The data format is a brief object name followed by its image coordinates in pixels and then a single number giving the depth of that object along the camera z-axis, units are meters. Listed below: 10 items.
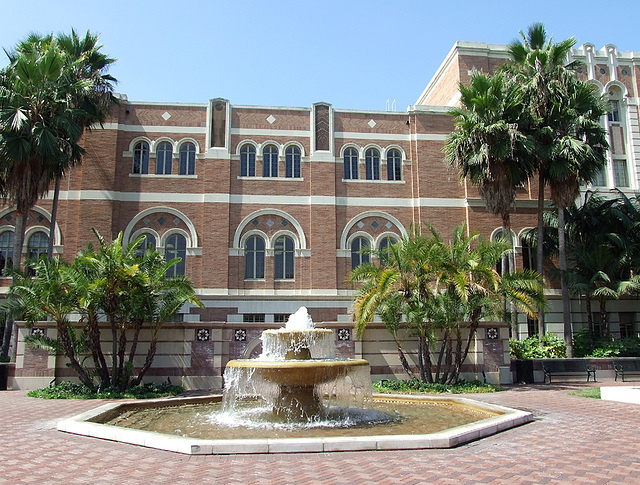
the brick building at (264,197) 26.53
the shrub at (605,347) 24.30
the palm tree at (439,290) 17.16
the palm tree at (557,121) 23.75
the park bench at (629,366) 21.33
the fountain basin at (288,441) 7.68
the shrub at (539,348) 22.32
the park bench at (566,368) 20.64
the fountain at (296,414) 7.99
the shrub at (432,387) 16.84
